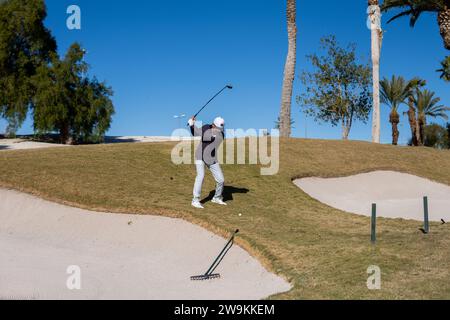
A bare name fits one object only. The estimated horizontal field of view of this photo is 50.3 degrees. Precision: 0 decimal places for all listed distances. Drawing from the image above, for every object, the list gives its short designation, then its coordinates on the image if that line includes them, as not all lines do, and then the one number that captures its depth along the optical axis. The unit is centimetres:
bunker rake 1170
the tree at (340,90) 5444
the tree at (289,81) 3409
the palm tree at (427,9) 3341
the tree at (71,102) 4928
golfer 1551
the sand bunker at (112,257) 1063
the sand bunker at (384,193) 2125
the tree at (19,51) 5010
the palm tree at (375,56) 4052
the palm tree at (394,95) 5822
